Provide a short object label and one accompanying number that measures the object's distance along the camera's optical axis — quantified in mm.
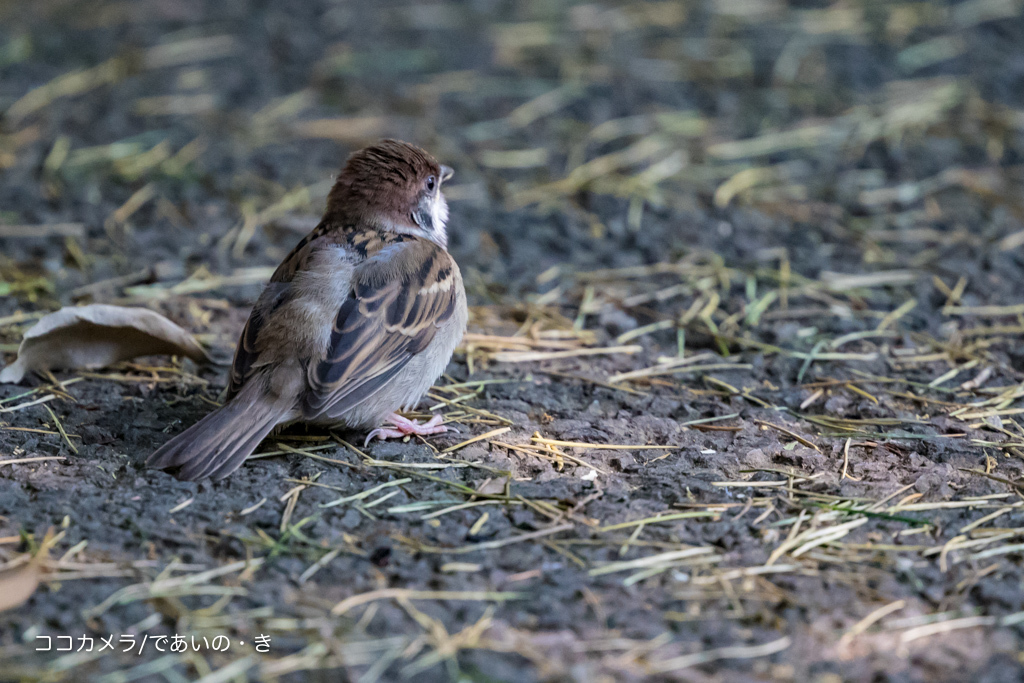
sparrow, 7187
